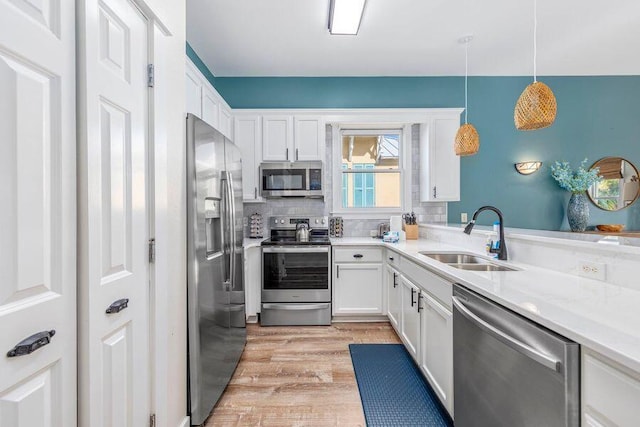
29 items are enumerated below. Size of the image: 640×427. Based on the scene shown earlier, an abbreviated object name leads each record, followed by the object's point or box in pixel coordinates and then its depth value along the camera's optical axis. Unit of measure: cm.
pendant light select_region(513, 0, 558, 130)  185
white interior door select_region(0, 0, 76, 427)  73
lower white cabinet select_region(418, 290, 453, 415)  159
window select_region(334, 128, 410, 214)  377
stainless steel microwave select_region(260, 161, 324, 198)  341
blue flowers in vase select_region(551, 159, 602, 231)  359
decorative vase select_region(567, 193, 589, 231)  358
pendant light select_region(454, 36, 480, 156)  279
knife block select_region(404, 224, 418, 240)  339
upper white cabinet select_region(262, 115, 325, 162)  344
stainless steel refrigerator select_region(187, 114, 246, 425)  164
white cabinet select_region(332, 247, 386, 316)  312
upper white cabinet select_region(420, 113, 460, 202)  346
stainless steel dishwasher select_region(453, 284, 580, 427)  86
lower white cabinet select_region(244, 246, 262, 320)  306
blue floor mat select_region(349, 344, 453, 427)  173
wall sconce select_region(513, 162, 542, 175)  373
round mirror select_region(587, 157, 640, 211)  380
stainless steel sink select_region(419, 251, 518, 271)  188
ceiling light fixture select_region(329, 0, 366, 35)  226
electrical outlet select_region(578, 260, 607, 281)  135
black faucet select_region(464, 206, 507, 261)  192
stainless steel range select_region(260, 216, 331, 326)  305
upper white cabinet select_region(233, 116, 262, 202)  343
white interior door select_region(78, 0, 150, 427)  96
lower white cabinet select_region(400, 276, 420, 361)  211
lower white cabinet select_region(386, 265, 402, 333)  265
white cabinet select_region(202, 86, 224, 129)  265
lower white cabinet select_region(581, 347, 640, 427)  69
